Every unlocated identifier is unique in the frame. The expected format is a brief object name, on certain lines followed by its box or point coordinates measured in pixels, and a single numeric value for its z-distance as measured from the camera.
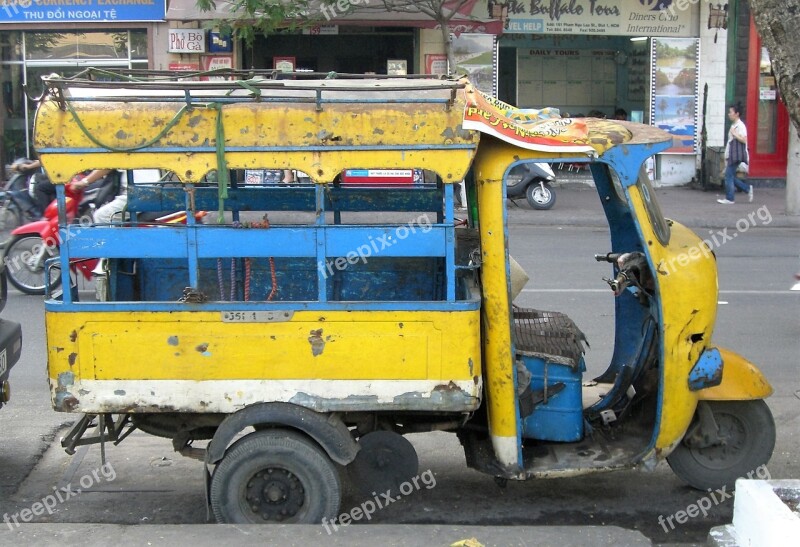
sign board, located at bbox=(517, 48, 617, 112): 21.30
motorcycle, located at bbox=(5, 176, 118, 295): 10.16
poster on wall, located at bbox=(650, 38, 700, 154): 20.14
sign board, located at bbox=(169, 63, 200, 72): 18.33
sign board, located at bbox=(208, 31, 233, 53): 18.59
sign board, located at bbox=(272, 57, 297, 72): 19.36
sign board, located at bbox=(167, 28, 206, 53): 18.39
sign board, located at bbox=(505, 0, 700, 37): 19.73
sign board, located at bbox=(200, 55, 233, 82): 18.81
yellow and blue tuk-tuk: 4.26
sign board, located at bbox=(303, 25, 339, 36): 18.84
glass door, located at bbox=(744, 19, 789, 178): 20.55
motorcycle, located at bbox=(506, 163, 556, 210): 16.58
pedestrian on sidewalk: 17.48
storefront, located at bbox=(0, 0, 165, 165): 18.31
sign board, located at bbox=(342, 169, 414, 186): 8.20
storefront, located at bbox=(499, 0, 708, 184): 19.91
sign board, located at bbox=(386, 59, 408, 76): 19.16
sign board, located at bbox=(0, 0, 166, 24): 18.25
